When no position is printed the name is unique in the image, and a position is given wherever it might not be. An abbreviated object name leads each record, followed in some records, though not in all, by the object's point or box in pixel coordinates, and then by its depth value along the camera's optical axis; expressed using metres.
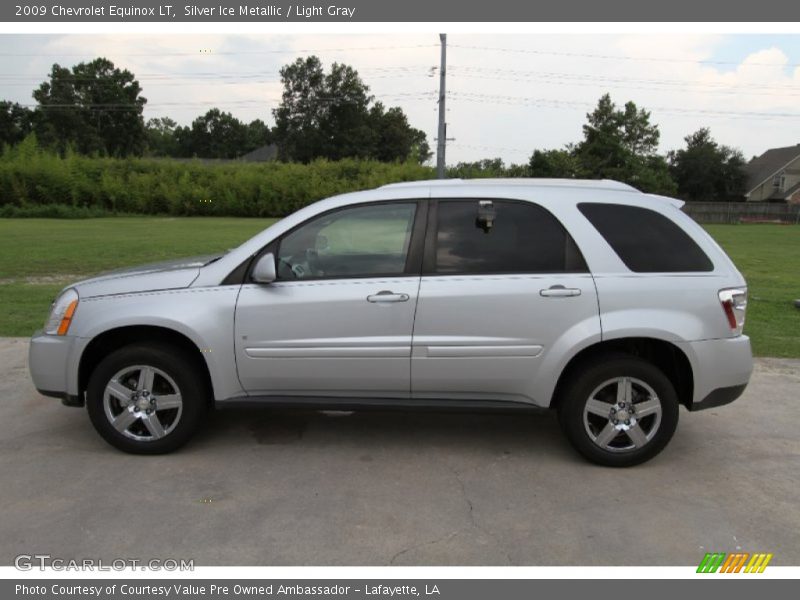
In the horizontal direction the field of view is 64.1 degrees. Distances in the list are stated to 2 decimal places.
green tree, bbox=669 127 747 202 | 71.12
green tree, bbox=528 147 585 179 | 56.03
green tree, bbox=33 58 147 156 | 74.38
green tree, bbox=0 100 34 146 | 74.56
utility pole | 32.03
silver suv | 3.92
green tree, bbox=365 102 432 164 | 80.44
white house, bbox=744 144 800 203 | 69.44
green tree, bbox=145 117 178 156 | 106.66
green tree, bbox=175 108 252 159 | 101.56
